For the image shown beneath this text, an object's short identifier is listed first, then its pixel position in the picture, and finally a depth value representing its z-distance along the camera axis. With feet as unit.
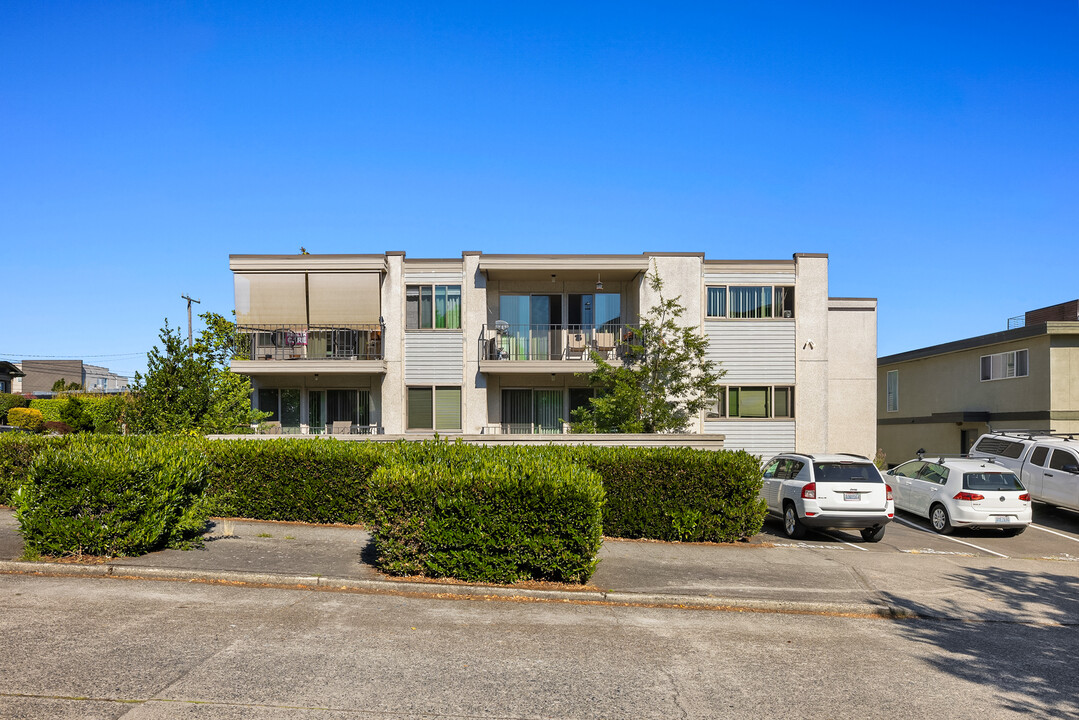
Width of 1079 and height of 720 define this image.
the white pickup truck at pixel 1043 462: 56.90
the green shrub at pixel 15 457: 44.60
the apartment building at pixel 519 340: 72.43
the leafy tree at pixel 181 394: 55.21
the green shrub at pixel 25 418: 135.61
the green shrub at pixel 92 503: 29.12
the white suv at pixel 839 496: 44.60
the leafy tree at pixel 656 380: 68.08
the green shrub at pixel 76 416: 132.57
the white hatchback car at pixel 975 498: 51.01
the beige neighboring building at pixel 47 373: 280.53
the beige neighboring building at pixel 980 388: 78.28
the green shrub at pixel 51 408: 147.23
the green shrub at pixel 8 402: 149.69
